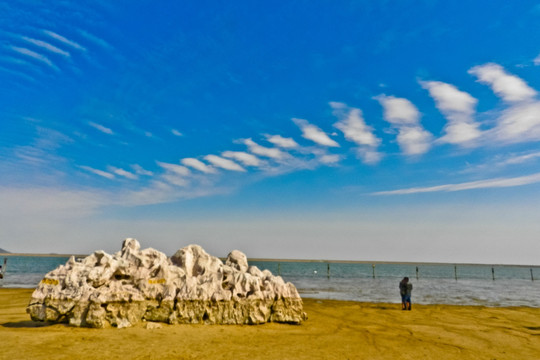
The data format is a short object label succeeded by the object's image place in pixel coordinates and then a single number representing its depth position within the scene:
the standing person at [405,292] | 19.97
